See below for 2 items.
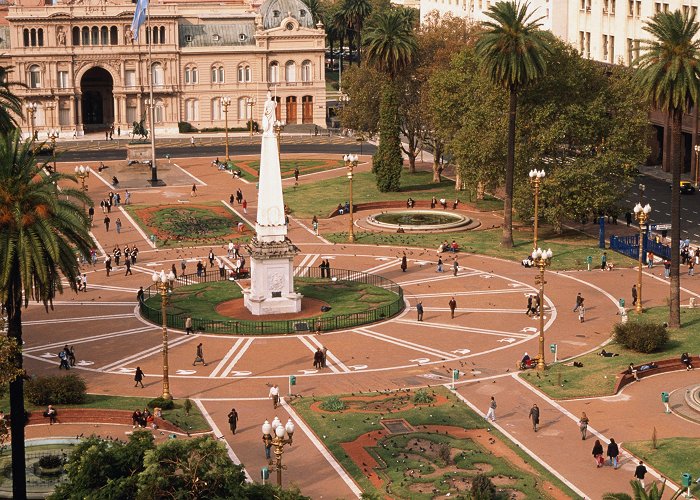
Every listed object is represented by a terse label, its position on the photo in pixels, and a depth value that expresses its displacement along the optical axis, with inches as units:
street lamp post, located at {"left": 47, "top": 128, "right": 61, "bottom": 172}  4345.5
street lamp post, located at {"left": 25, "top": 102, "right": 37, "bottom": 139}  5649.1
